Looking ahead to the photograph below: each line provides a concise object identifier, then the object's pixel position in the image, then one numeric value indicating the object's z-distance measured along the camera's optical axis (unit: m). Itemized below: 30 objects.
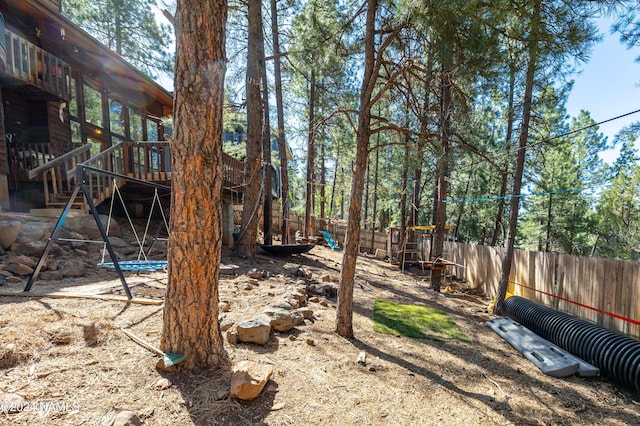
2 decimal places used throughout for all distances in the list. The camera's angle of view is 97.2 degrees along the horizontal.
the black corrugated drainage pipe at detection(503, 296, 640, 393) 3.31
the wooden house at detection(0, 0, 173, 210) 5.90
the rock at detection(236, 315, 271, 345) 2.87
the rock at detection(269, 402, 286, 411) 1.99
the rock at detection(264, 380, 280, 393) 2.17
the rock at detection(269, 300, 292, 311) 3.74
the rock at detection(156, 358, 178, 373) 2.09
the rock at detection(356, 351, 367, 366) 3.03
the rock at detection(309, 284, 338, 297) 5.41
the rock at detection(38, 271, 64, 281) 4.08
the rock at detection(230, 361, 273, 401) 1.95
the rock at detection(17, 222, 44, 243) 4.86
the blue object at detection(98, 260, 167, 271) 3.69
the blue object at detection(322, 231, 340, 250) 14.41
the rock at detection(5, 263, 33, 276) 4.06
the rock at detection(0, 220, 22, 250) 4.59
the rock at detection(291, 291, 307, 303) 4.50
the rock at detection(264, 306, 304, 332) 3.35
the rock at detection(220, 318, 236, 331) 3.05
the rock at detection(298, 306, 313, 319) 3.94
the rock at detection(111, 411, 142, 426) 1.54
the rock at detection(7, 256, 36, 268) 4.24
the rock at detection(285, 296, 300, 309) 4.10
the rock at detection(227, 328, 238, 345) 2.82
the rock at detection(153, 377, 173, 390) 1.95
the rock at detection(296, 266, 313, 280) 6.36
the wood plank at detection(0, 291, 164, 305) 3.17
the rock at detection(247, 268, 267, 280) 5.50
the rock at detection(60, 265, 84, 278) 4.31
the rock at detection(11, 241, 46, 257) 4.65
